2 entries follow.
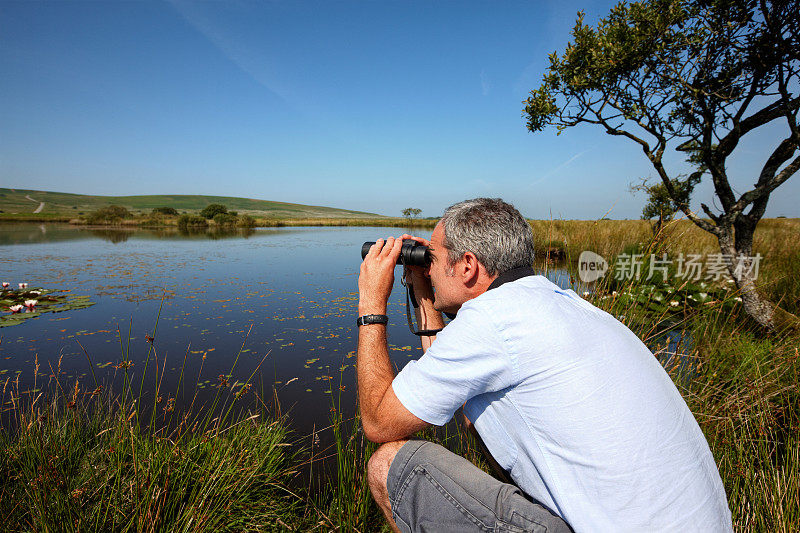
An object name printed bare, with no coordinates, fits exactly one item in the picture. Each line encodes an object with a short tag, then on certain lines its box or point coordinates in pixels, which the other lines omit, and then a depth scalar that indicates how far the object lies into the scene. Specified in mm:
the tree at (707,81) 3520
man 862
